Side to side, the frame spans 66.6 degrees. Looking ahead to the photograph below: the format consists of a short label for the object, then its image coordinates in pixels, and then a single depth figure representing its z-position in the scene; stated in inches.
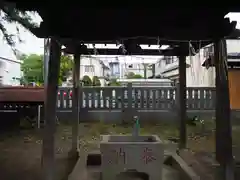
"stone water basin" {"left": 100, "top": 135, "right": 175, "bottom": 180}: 94.7
